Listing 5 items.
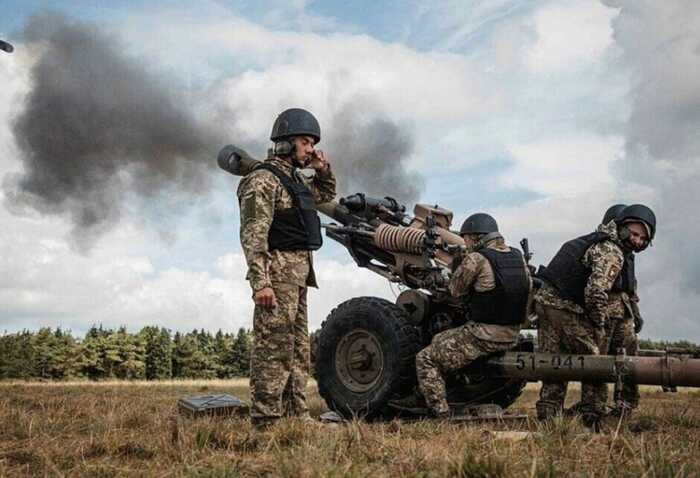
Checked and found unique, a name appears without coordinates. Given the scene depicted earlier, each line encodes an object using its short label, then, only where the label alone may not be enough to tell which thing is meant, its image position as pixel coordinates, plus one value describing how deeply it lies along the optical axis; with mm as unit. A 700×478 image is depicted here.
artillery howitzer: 7453
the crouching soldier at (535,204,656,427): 7875
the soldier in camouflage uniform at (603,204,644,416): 8633
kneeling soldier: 7750
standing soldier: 6145
